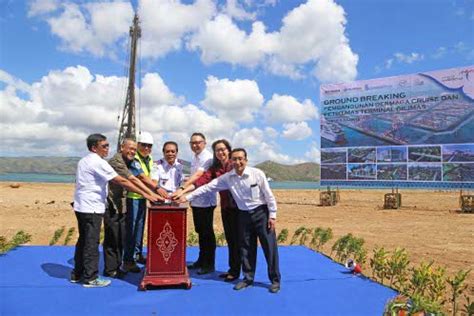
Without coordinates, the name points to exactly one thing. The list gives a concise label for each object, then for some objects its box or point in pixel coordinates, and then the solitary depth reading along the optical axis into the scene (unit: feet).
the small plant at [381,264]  14.05
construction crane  115.14
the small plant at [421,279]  11.98
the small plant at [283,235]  21.90
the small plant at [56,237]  20.17
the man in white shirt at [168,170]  13.85
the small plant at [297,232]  21.90
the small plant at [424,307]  8.21
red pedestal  12.16
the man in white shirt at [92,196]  11.80
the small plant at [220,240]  21.29
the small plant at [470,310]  9.13
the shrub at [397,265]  13.66
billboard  43.21
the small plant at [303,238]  21.62
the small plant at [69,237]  19.85
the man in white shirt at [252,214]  12.09
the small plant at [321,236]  20.48
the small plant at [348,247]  17.33
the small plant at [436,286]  11.50
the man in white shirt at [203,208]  13.48
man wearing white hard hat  13.25
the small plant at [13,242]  16.53
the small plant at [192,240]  20.67
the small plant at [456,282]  11.47
